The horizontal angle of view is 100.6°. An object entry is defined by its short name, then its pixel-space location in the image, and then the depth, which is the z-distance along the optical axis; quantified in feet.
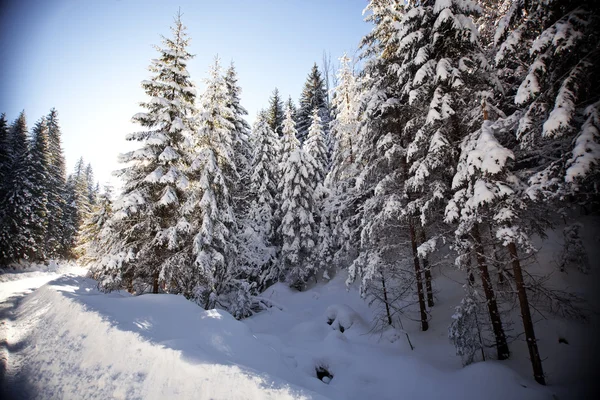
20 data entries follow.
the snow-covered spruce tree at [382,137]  34.73
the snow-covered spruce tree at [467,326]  24.86
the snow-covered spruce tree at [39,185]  83.56
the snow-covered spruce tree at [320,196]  66.19
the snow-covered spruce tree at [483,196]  21.13
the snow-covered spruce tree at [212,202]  40.09
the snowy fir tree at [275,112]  107.04
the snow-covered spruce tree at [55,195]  97.91
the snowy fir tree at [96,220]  51.55
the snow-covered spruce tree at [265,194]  67.82
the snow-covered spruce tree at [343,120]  60.50
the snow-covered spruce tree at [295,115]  124.06
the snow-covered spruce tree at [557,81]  16.66
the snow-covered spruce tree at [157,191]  36.81
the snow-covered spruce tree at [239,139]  57.21
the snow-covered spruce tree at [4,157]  78.89
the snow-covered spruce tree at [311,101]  119.14
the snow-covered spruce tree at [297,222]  66.44
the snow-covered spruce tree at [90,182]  172.86
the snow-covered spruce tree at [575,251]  27.07
